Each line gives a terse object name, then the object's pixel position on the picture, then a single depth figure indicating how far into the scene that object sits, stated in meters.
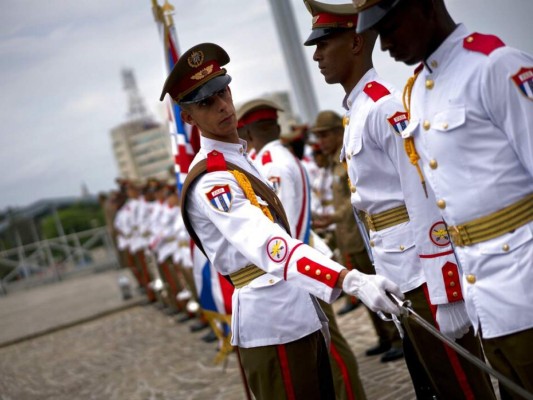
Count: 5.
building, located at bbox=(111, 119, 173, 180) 131.75
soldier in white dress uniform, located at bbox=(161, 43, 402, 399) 2.79
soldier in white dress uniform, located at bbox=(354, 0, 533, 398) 2.00
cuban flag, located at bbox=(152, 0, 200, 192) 5.22
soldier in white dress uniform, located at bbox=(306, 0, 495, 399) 2.77
